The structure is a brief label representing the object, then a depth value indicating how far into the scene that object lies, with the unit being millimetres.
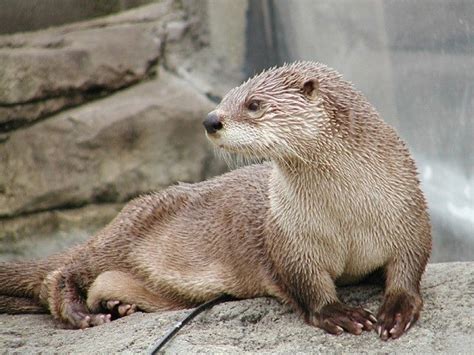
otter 5930
